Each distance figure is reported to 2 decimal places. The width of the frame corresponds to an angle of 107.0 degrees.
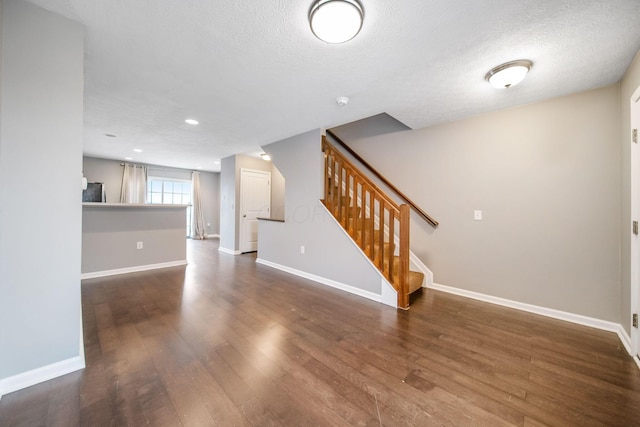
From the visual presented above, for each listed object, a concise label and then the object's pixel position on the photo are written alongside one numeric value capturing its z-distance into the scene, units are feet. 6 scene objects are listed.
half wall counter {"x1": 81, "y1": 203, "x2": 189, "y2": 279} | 11.74
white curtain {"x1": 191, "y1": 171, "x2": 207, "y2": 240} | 26.17
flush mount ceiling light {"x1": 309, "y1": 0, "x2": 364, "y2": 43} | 4.41
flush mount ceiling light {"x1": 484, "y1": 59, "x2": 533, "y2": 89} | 6.12
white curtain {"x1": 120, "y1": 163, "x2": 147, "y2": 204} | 21.74
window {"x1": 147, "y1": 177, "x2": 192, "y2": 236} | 24.20
